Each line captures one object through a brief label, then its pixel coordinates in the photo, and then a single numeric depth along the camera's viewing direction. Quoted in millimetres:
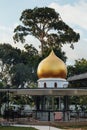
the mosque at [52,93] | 41000
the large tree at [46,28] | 62750
